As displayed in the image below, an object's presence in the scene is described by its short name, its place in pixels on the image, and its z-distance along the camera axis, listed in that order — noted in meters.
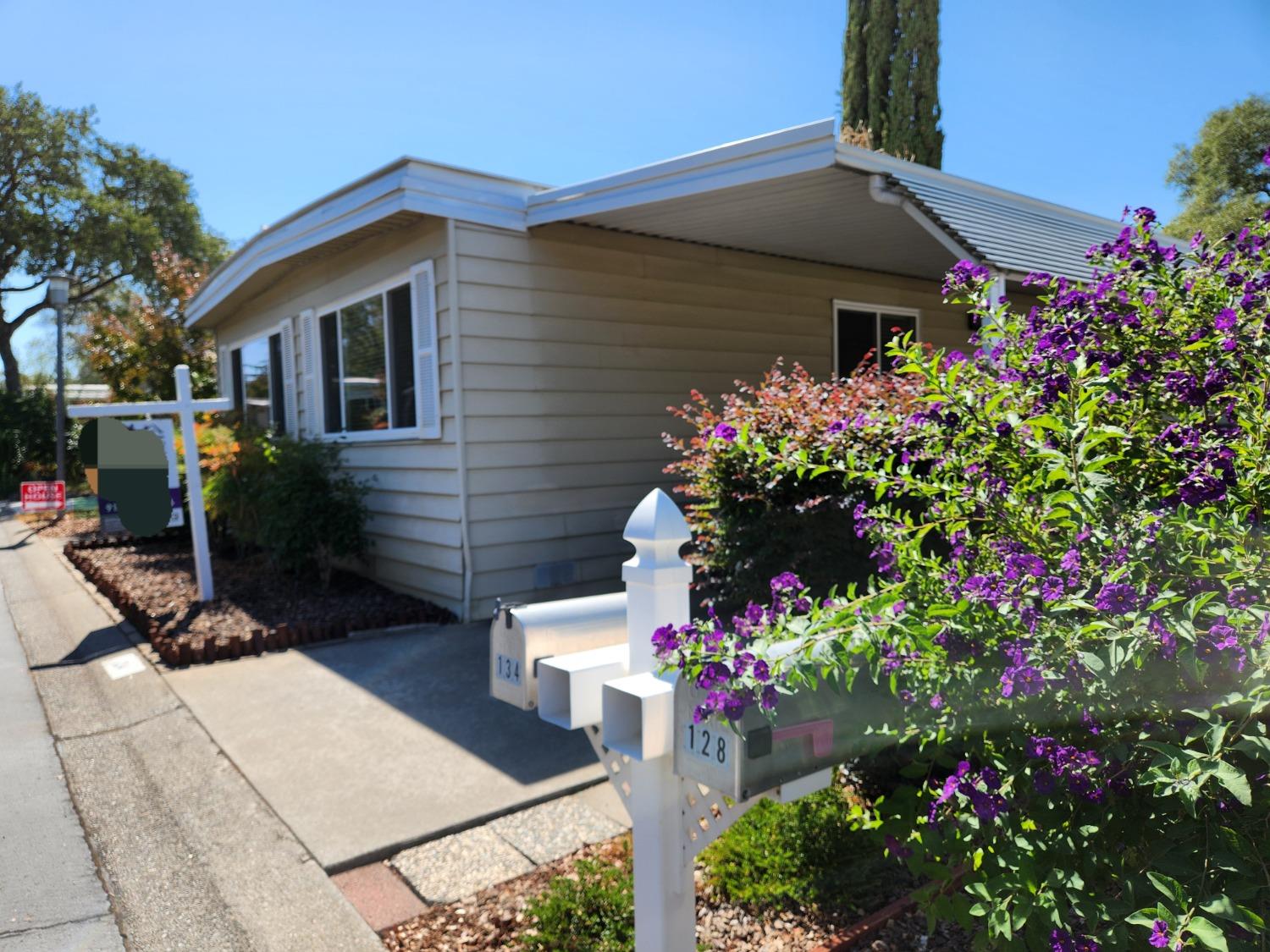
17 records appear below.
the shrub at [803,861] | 2.61
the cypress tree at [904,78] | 13.77
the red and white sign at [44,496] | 10.96
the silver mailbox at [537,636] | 2.00
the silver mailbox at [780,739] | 1.57
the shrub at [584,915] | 2.48
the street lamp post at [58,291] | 10.90
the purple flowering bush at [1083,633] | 1.33
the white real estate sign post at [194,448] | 6.67
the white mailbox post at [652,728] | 1.76
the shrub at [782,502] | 4.13
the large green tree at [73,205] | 25.59
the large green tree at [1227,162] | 18.73
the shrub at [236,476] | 8.07
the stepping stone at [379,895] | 2.72
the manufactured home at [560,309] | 5.94
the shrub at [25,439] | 19.17
